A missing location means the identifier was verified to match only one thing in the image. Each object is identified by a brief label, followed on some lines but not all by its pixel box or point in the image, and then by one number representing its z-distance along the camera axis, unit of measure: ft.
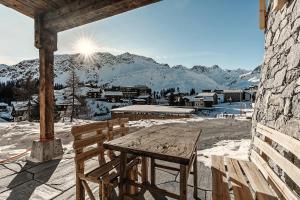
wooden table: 6.56
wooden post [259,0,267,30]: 13.52
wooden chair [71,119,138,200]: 7.69
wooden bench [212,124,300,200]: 6.79
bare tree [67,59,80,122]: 95.23
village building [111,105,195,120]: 73.10
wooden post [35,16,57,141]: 14.10
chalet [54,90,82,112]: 101.17
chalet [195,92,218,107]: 158.10
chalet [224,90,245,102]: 204.13
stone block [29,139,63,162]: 13.85
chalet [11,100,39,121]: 111.65
